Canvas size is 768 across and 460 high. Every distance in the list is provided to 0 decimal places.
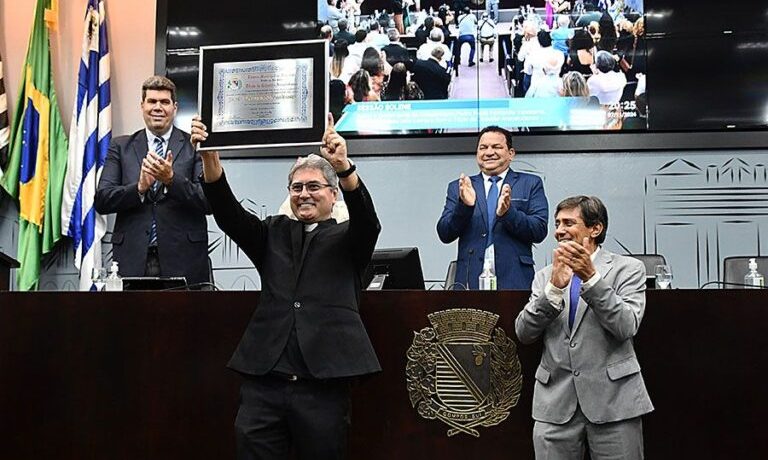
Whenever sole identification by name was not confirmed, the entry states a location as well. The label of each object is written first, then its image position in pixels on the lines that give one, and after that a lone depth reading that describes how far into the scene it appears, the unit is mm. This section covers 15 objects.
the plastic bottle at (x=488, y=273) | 3764
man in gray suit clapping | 2879
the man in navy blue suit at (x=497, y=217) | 3955
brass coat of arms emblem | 3303
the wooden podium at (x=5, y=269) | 4020
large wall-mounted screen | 5891
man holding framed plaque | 2656
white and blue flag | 6059
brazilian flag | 6098
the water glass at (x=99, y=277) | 3878
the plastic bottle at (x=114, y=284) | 3729
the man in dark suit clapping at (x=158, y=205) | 3836
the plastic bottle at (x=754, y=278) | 3832
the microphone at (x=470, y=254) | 4066
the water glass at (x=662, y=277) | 3779
